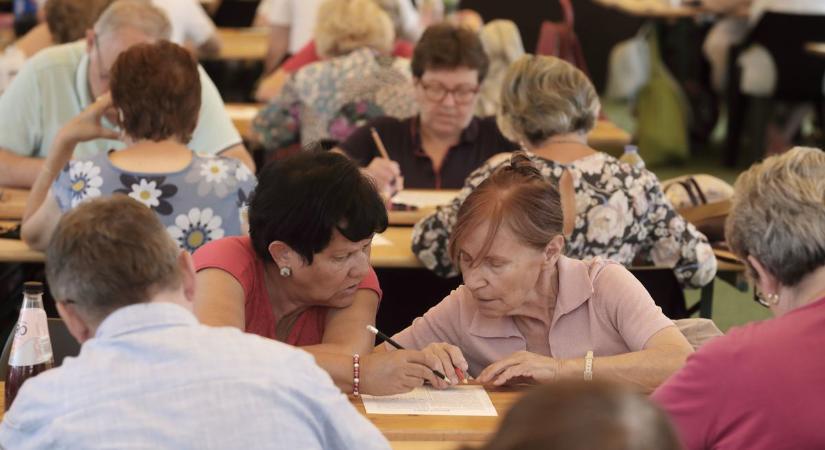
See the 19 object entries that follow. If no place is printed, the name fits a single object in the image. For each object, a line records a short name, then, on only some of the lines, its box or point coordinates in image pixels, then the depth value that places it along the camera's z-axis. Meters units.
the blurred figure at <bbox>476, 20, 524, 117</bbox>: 9.61
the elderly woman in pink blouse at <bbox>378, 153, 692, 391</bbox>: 4.28
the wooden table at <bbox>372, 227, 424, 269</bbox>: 6.44
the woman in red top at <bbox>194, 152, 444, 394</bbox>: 4.27
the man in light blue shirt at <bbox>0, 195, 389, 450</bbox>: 2.93
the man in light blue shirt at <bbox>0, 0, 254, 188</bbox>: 7.17
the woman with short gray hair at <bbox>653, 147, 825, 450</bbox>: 3.42
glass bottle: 4.04
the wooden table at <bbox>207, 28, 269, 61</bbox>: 13.31
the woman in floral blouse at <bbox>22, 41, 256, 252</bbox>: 5.70
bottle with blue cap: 6.87
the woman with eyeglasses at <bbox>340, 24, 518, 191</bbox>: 7.60
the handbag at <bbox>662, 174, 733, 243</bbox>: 7.00
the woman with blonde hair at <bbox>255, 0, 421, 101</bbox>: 9.19
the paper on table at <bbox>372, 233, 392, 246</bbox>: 6.75
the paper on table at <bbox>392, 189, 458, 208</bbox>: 7.21
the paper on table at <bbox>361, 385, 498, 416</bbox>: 4.07
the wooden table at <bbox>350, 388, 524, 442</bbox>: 3.88
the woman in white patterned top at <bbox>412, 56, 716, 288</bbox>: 6.05
